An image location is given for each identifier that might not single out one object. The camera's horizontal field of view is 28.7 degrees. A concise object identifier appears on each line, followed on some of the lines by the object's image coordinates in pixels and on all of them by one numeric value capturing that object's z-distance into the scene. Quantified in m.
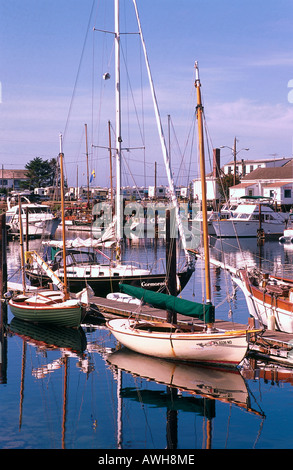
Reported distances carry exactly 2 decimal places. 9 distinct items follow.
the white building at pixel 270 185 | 104.81
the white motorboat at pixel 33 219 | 90.25
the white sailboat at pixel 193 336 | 22.16
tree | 152.62
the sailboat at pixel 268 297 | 26.54
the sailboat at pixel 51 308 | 29.55
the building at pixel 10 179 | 166.50
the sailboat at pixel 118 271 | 35.22
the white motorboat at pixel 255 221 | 84.75
